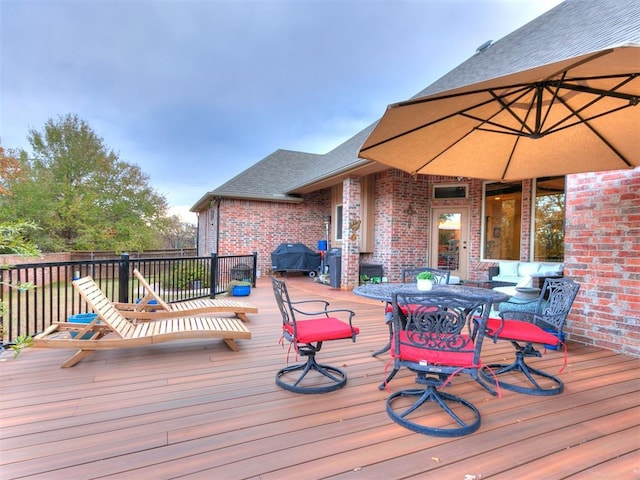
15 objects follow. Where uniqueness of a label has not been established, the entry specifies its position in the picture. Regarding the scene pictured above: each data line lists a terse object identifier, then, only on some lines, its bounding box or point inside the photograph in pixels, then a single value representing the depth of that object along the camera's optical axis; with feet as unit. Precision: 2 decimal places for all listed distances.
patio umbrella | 6.23
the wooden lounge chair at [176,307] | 14.03
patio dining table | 8.83
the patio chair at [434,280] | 11.50
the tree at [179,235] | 77.51
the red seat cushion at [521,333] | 8.60
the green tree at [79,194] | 50.65
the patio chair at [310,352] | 8.58
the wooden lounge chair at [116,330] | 9.96
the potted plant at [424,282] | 9.20
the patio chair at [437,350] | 6.57
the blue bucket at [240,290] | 23.56
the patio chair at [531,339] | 8.70
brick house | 12.05
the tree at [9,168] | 43.18
